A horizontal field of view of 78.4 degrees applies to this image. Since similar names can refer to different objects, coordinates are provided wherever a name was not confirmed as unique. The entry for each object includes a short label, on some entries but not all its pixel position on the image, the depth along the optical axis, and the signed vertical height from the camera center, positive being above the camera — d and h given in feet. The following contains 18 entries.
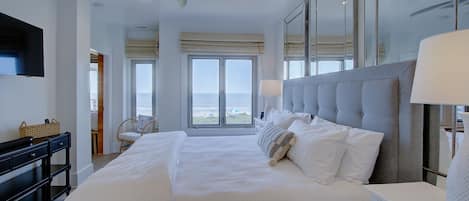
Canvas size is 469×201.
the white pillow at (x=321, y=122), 7.70 -0.70
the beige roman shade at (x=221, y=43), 17.04 +3.27
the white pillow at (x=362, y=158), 5.92 -1.26
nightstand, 4.38 -1.52
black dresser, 7.48 -2.39
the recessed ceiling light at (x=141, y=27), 19.04 +4.64
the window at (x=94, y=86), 19.17 +0.74
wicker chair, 18.39 -2.01
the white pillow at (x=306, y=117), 9.30 -0.65
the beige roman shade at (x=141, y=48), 19.06 +3.25
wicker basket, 8.98 -1.07
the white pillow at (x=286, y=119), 9.54 -0.74
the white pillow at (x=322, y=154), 5.92 -1.21
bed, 5.07 -1.51
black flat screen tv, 7.87 +1.46
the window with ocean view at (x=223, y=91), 17.97 +0.40
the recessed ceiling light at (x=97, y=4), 14.16 +4.64
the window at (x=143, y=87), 20.07 +0.71
